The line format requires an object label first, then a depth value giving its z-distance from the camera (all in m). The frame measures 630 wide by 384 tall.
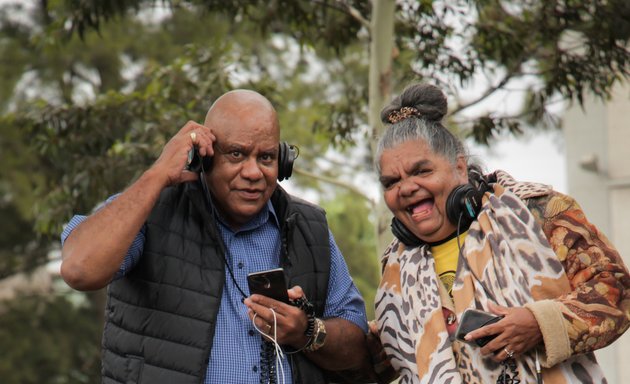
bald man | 7.20
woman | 6.97
